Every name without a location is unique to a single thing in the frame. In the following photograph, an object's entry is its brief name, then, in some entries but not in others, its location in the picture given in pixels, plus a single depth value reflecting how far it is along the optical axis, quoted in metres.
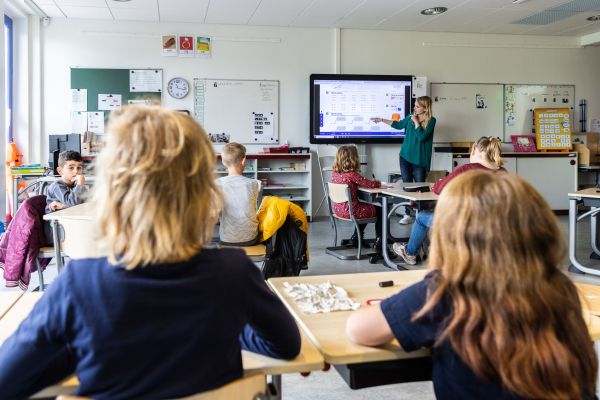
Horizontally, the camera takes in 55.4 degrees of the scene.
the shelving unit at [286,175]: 7.47
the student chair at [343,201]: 5.11
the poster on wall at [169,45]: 7.34
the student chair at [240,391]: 0.98
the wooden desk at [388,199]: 4.54
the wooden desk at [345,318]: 1.21
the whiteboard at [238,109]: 7.52
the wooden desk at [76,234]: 2.82
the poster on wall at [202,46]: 7.42
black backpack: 3.55
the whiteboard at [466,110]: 8.17
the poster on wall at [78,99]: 7.16
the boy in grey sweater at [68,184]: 3.88
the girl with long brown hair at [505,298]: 1.02
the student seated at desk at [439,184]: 3.95
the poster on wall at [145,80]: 7.30
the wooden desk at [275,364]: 1.06
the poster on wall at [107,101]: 7.22
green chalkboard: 7.16
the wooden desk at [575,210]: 4.31
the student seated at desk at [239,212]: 3.53
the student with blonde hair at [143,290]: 0.95
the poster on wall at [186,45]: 7.36
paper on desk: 1.50
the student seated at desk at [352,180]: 5.15
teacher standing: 7.08
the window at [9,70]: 6.71
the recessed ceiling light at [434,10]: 6.90
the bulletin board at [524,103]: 8.38
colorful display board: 8.25
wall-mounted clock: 7.40
